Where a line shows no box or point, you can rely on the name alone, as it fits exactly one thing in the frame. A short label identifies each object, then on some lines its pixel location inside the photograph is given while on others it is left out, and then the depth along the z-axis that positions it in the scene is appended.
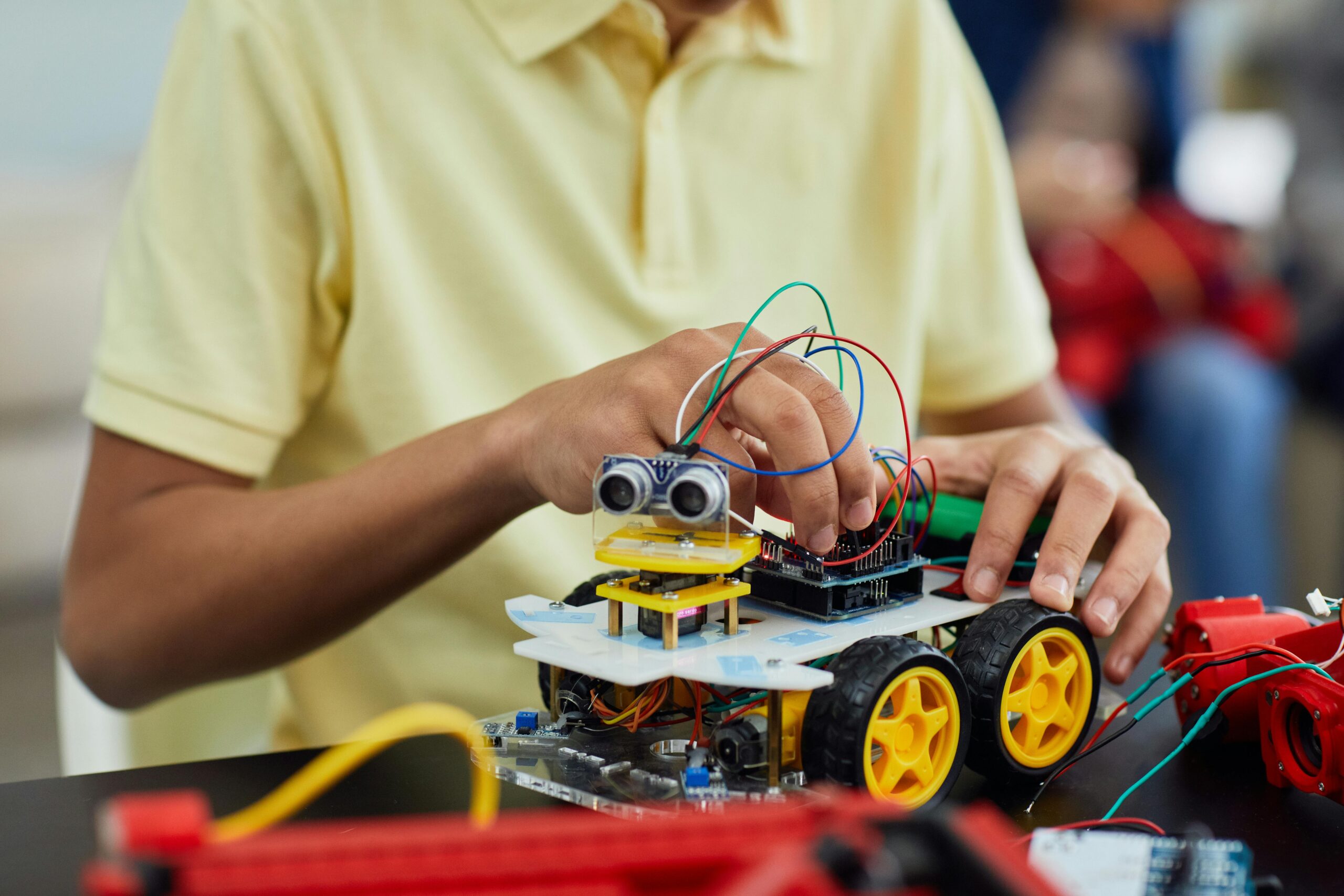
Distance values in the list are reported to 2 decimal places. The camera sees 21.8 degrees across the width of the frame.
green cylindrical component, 1.32
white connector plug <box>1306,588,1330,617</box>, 1.25
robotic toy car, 1.17
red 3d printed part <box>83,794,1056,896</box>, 1.03
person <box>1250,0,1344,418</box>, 3.12
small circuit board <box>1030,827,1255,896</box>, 1.11
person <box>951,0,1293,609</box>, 2.72
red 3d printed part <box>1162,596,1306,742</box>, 1.25
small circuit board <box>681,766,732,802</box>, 1.17
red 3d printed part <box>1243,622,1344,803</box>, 1.20
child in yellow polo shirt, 1.33
